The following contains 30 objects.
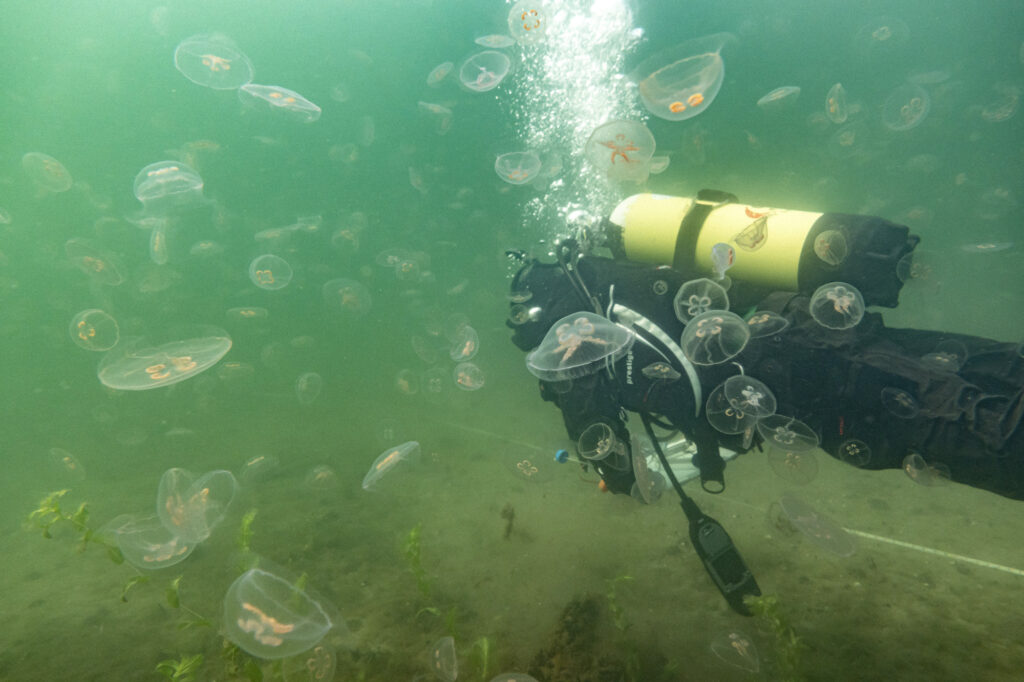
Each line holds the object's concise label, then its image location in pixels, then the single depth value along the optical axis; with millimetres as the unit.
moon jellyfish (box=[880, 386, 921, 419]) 2578
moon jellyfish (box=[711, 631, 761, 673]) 3123
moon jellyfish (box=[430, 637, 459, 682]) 3252
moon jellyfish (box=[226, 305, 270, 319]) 10148
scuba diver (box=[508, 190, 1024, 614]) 2568
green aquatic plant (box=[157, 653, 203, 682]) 2904
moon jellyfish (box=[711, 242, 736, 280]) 3338
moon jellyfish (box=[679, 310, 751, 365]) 3223
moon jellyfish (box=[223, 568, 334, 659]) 2912
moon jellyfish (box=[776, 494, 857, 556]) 4148
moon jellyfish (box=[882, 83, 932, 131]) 9773
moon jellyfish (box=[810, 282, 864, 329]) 2912
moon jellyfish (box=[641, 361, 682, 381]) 3092
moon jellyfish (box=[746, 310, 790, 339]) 3044
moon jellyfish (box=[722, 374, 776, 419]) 3123
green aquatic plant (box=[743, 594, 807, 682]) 2809
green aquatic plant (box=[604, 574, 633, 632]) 3329
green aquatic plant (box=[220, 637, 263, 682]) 3115
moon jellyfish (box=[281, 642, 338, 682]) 3178
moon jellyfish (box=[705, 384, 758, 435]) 3189
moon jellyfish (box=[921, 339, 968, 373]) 2661
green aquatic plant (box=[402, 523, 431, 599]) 3934
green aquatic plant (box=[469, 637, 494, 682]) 3047
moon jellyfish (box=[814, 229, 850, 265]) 2873
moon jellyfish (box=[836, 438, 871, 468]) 2814
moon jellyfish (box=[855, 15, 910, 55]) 16047
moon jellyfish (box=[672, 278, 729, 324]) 3473
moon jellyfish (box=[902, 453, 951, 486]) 2780
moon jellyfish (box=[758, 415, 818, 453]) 3361
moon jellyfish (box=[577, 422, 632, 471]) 3520
